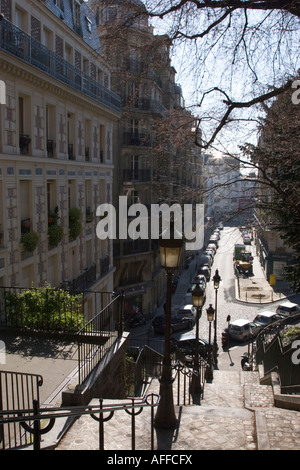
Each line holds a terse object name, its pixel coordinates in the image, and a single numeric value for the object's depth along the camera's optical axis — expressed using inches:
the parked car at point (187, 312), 1288.1
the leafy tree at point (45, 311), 410.0
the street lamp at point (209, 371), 632.4
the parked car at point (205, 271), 1887.3
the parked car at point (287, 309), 1243.2
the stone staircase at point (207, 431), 251.6
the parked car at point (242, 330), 1116.5
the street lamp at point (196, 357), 482.9
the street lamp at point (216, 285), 866.1
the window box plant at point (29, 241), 618.8
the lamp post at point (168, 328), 287.4
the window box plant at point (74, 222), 799.1
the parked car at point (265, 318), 1177.4
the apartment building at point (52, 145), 579.2
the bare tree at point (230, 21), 275.0
